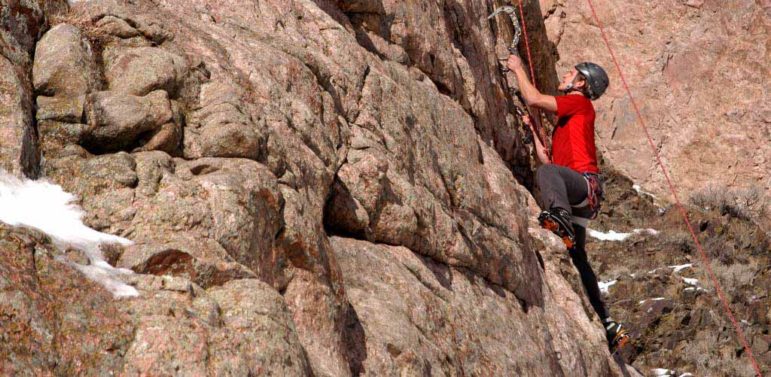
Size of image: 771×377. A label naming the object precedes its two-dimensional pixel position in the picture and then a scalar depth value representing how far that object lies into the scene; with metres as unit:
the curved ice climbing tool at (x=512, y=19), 13.38
